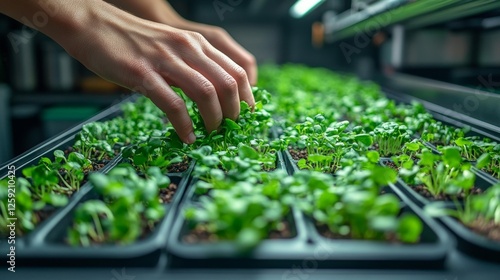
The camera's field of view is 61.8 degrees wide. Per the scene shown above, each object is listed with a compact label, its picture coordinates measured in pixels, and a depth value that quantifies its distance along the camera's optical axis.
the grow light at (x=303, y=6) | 2.32
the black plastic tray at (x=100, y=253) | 0.57
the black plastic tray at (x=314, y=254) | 0.57
